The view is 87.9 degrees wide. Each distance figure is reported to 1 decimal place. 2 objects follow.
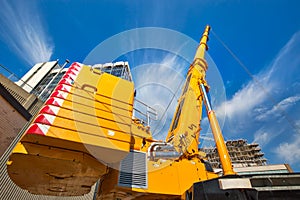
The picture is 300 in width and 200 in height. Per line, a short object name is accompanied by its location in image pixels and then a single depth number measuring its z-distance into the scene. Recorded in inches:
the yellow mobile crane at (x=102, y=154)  94.7
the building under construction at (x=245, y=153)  1872.5
